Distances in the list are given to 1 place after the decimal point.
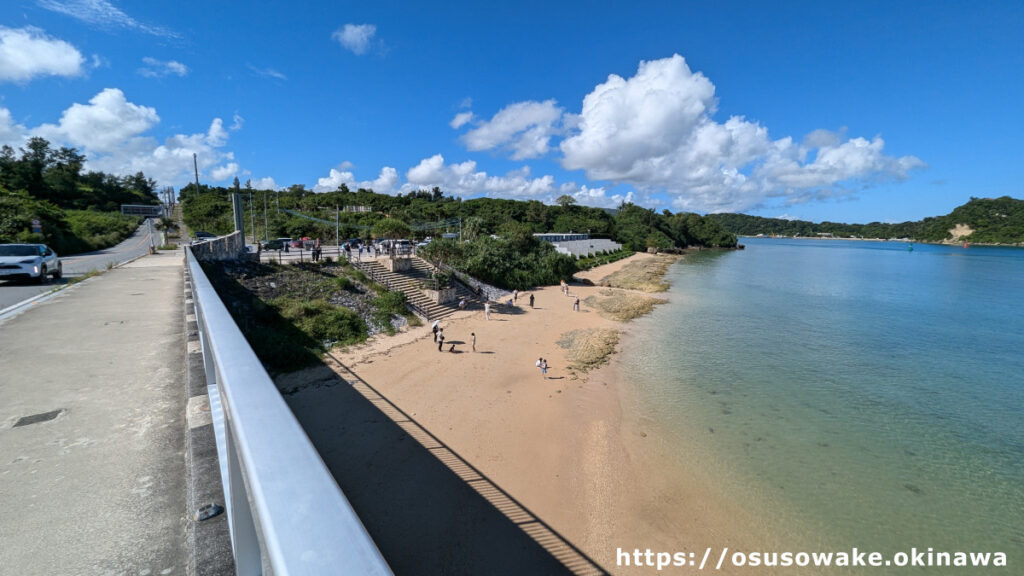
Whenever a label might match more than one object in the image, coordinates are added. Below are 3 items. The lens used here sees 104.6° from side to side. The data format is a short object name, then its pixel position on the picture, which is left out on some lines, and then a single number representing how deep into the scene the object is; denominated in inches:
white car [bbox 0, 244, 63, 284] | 480.4
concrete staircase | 972.6
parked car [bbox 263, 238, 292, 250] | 1262.3
